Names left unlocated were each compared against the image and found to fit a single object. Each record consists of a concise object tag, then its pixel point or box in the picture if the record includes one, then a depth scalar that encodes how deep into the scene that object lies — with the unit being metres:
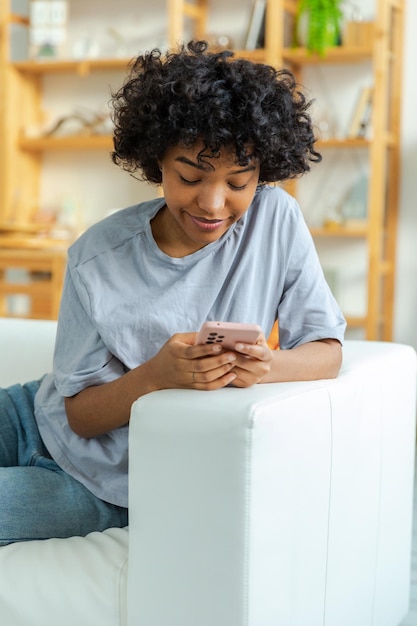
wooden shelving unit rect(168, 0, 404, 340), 3.86
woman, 1.36
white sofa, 1.19
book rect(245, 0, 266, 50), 4.05
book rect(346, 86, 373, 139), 3.95
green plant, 3.90
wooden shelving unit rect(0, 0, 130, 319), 4.05
